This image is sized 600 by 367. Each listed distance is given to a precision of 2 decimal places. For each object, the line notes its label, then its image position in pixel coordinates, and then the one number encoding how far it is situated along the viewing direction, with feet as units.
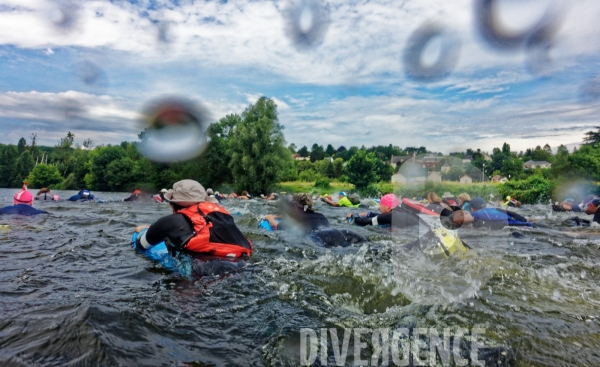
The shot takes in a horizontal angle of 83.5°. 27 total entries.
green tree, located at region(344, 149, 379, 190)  129.18
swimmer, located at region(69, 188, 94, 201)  58.85
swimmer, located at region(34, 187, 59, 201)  55.79
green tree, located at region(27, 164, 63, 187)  154.92
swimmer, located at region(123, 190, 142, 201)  63.16
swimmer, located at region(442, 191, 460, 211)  29.88
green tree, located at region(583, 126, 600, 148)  170.09
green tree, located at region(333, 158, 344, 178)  182.27
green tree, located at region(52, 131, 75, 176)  172.44
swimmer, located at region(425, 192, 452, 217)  26.92
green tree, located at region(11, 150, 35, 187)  154.81
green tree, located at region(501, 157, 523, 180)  107.14
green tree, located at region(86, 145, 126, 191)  154.40
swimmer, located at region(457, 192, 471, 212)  33.24
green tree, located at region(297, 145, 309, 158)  439.63
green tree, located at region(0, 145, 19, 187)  152.23
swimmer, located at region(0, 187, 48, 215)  31.30
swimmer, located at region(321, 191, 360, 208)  59.67
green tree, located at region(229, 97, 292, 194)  121.49
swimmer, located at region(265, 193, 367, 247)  20.24
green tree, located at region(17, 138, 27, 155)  220.64
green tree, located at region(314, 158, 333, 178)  184.55
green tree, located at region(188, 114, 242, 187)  153.99
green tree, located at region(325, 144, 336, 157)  444.35
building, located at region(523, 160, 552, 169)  233.39
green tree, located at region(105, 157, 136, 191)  152.25
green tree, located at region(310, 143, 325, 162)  367.74
